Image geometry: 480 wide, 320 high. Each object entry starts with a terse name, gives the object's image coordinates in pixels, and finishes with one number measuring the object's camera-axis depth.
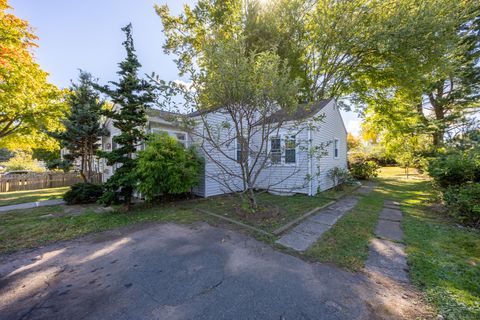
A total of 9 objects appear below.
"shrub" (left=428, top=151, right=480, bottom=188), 5.34
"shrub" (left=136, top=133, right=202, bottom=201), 6.00
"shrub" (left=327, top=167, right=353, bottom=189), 9.47
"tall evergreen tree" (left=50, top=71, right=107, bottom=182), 9.91
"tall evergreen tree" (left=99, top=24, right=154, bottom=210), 6.21
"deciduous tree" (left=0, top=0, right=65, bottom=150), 6.25
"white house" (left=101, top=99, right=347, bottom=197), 8.04
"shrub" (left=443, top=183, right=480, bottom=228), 4.52
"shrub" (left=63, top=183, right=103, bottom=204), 7.30
